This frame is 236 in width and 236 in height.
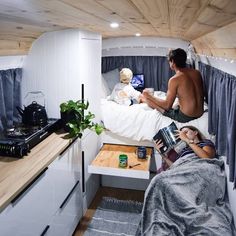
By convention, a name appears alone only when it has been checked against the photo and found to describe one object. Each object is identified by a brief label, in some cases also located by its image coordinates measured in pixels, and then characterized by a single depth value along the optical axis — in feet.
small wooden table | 8.31
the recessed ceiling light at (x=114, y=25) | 5.87
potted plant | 7.48
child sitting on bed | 10.52
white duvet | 9.43
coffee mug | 9.07
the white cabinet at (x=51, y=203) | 4.76
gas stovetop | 6.03
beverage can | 8.48
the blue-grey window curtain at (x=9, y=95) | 7.35
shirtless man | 8.80
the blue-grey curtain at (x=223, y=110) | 5.23
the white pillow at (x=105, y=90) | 13.24
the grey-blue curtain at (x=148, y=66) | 13.55
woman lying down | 5.83
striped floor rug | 8.11
